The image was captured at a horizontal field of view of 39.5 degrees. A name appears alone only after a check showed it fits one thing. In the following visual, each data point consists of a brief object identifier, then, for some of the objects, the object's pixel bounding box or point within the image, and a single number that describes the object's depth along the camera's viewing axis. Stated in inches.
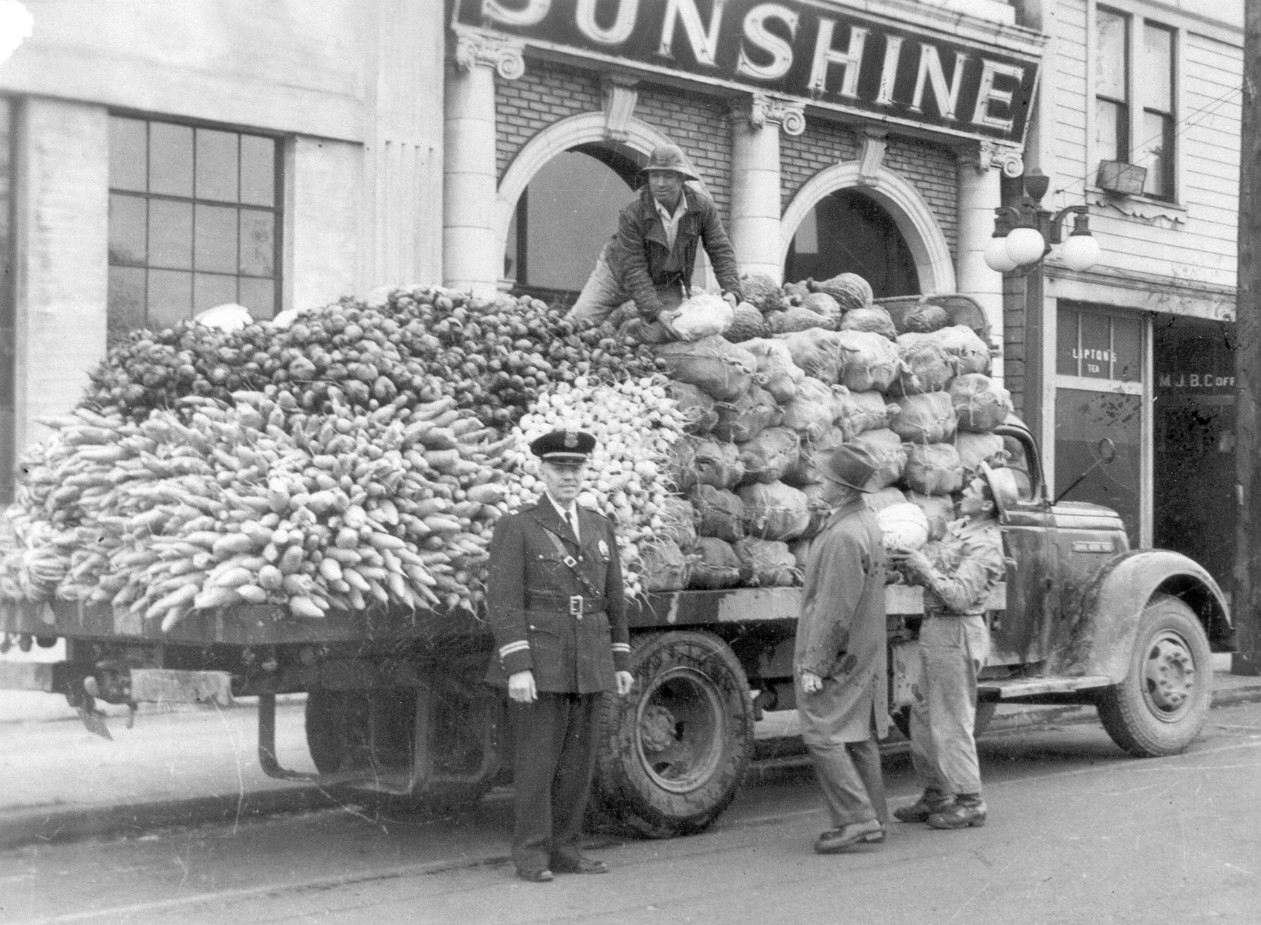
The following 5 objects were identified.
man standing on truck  354.3
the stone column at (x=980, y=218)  760.3
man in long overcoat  298.0
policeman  271.4
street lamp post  563.8
